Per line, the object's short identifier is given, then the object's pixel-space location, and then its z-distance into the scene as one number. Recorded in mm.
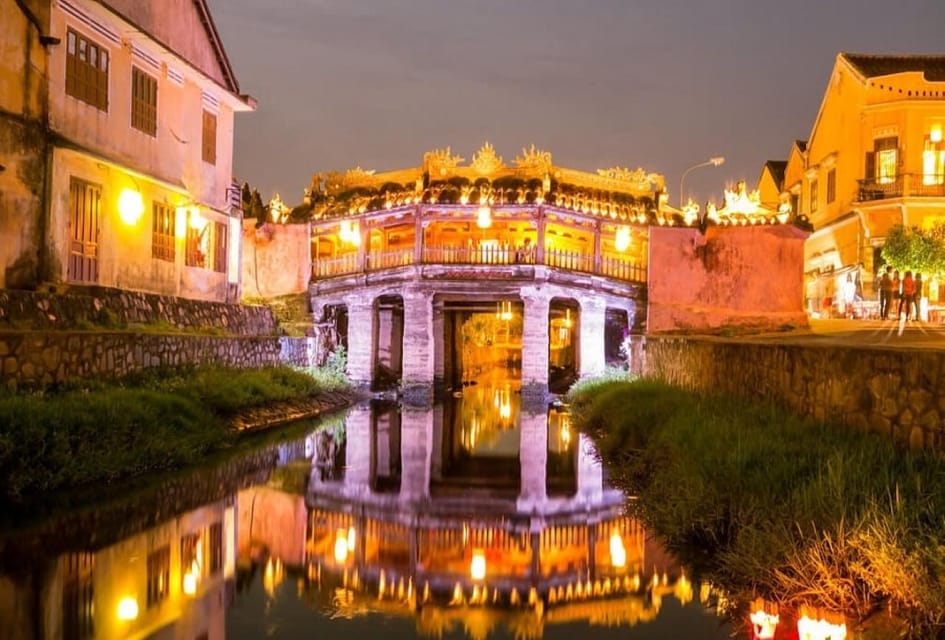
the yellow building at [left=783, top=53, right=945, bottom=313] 36781
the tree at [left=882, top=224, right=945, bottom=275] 34156
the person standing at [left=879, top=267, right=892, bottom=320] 29438
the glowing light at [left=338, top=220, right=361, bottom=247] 33656
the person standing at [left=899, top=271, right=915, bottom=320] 27203
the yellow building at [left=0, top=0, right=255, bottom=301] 18344
